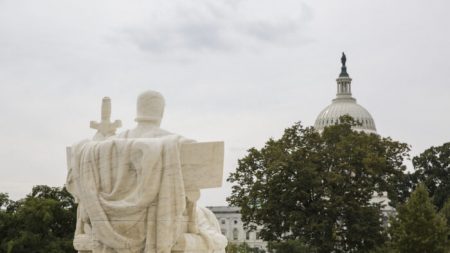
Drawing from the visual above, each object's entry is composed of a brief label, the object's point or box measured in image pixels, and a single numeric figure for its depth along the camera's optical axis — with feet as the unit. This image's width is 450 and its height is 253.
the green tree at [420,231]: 119.75
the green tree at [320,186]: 135.44
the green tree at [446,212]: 159.84
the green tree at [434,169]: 217.56
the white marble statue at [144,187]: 35.14
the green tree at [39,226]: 136.87
